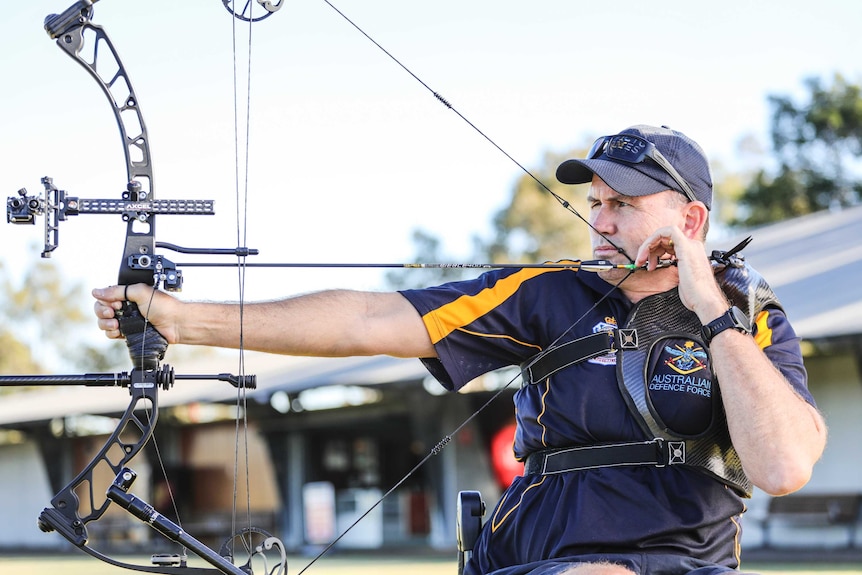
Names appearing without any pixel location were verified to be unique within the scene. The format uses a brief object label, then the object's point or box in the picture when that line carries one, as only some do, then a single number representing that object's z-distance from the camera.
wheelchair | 3.49
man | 3.11
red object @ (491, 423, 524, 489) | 17.22
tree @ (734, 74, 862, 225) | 35.75
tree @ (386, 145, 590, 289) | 43.56
